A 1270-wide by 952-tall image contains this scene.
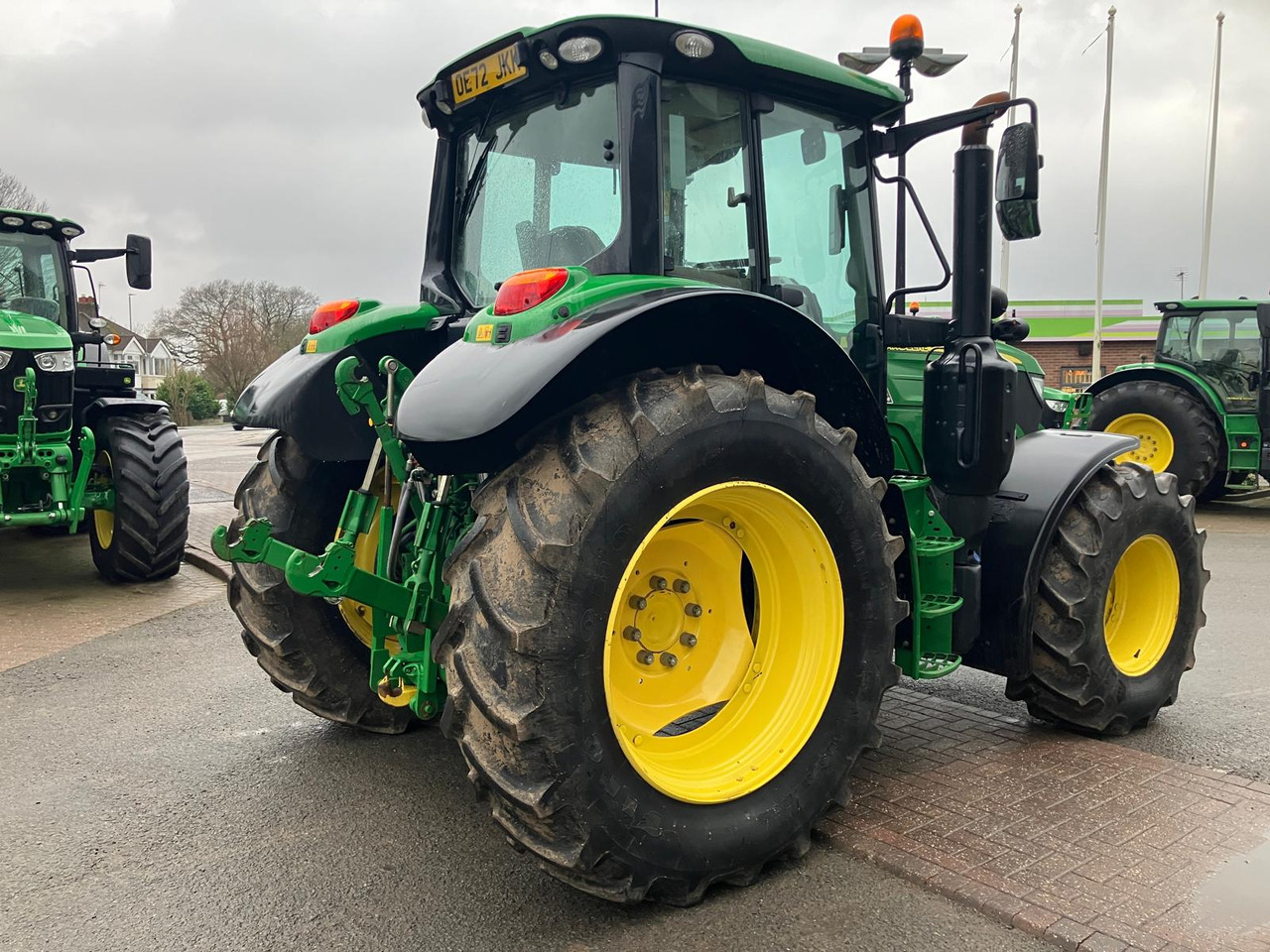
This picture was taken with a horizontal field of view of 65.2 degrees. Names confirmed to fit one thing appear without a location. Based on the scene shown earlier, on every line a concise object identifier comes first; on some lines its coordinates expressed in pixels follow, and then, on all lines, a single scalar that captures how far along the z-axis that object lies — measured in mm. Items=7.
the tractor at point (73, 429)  7176
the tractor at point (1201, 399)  11344
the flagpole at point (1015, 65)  18281
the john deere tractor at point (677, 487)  2424
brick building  29641
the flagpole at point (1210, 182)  23844
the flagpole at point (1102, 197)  21922
